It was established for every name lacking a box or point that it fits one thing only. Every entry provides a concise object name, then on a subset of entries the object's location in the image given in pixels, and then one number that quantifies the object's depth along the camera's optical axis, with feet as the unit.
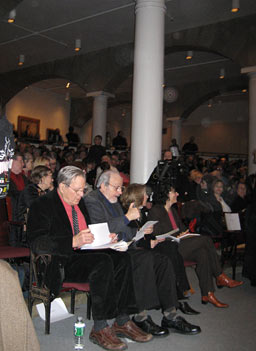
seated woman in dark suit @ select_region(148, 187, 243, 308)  12.46
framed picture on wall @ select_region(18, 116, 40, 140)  57.62
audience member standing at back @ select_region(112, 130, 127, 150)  46.65
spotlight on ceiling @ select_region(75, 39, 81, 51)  34.33
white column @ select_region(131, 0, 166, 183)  18.92
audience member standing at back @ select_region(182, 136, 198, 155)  44.21
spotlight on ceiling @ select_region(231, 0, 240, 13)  24.50
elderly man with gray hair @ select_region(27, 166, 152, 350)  9.03
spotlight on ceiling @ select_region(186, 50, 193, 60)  36.58
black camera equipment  16.15
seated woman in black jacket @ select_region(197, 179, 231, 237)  17.72
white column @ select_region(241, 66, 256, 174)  26.58
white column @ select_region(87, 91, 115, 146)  36.96
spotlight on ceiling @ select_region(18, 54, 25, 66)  40.01
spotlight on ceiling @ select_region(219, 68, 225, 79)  42.62
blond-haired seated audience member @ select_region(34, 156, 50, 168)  17.25
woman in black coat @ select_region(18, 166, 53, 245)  13.16
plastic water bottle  8.87
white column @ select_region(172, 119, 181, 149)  50.36
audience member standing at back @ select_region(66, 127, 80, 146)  47.09
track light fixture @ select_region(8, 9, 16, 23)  28.57
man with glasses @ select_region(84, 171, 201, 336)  10.12
